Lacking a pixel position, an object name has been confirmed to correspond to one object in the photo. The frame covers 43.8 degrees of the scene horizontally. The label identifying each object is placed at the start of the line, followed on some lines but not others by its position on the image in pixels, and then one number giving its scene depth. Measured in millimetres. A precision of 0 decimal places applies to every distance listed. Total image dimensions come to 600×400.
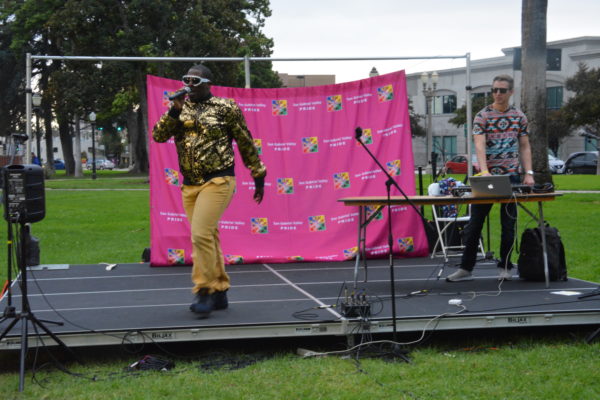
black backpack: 7367
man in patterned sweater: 7207
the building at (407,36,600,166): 51375
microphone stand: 5349
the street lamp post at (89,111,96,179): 39750
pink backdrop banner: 9672
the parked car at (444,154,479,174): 38934
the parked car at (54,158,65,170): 86625
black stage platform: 5551
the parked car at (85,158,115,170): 92875
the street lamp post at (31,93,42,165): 17284
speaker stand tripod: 5090
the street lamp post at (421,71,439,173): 21989
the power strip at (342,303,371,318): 5727
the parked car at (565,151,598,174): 39875
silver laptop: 6664
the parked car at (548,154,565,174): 41469
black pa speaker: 5434
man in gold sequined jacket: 5992
